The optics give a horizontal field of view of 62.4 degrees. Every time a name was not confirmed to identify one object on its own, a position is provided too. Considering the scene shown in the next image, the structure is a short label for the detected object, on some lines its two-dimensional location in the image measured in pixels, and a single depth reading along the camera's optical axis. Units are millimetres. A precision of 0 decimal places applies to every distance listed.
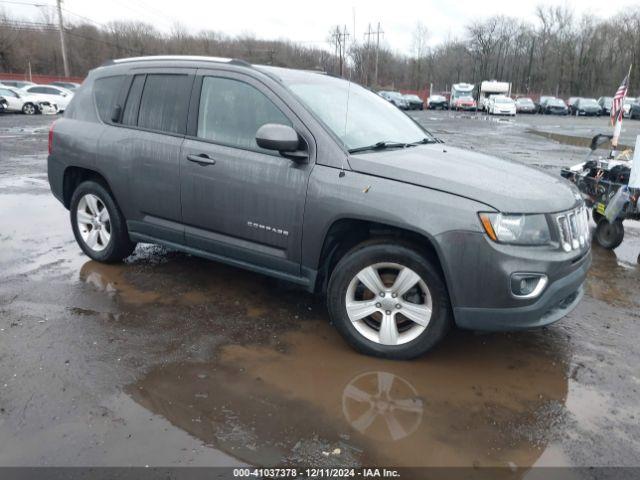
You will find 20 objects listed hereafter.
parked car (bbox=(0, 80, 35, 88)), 36062
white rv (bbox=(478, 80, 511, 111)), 54594
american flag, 8402
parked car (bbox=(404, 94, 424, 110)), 50062
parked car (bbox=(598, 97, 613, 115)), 48578
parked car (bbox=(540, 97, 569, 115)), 49062
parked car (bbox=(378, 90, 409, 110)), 46531
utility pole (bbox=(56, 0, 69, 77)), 42219
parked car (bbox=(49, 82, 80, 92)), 34556
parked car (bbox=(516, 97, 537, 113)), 50125
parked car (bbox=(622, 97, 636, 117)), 42469
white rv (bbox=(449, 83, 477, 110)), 50406
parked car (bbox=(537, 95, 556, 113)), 50700
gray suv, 3203
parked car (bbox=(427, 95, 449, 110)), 52406
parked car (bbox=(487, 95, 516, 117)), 42781
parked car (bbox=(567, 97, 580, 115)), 48781
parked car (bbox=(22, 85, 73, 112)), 27941
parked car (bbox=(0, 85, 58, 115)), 27281
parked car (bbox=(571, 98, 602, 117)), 46375
